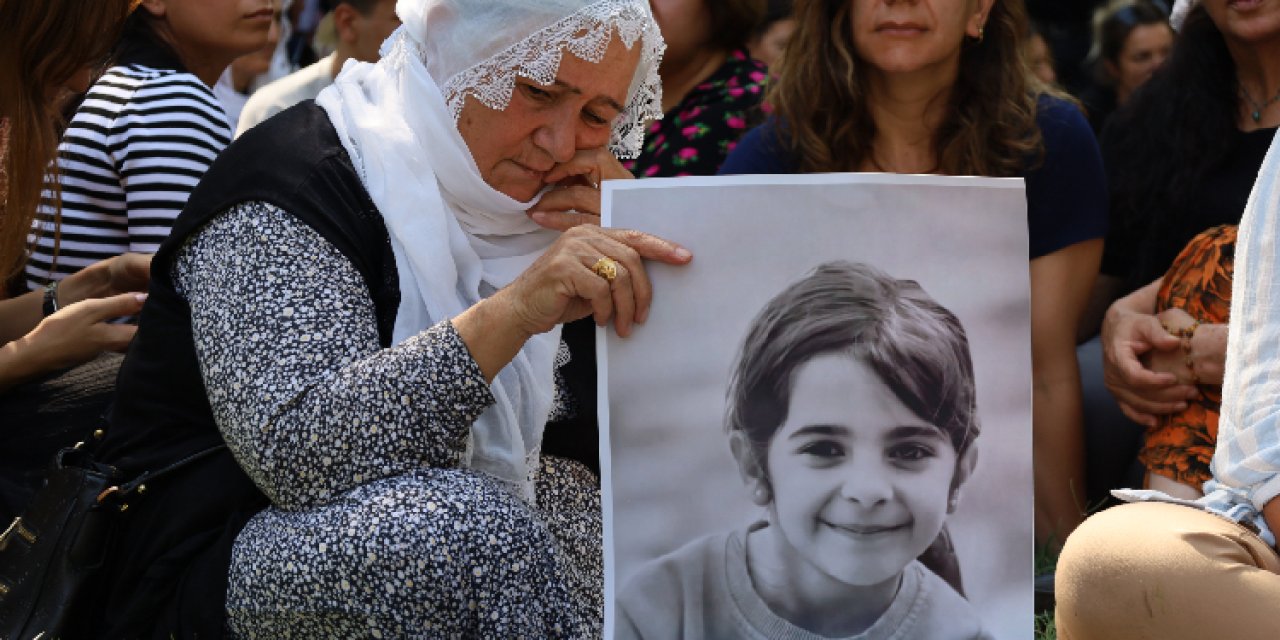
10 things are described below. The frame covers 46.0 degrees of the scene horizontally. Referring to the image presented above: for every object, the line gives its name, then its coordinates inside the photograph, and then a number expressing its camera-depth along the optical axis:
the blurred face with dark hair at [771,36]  5.00
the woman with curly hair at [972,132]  3.30
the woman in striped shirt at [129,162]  3.34
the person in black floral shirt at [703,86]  3.95
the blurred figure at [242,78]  5.86
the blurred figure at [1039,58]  3.50
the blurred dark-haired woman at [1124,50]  5.44
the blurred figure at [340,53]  4.64
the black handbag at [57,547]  2.14
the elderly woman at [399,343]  2.04
